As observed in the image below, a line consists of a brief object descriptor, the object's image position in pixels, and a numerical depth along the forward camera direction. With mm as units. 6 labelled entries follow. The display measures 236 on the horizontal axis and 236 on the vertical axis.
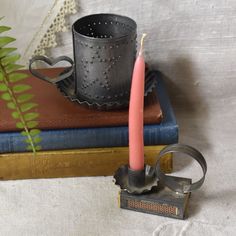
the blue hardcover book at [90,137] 577
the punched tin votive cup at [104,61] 566
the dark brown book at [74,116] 578
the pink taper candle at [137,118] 504
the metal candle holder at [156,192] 539
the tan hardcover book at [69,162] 580
